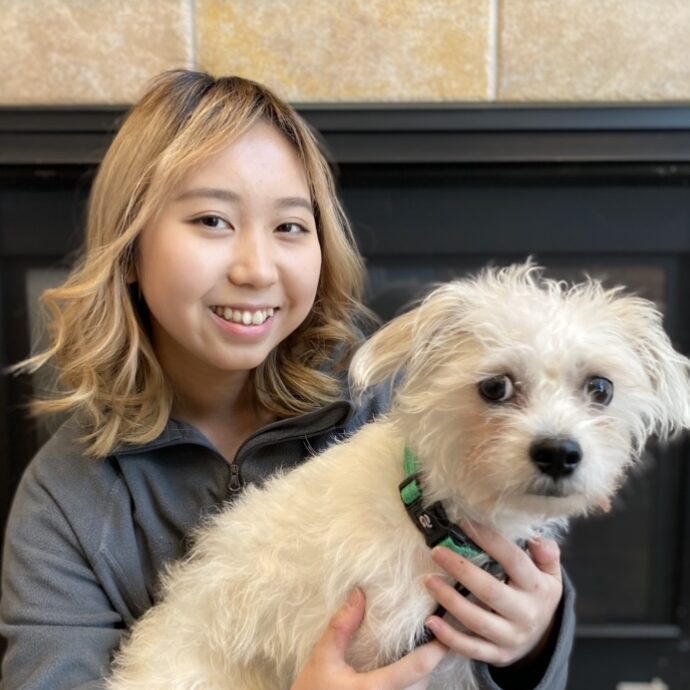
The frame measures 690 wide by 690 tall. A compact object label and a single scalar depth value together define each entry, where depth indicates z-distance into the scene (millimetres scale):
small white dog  811
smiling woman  1059
